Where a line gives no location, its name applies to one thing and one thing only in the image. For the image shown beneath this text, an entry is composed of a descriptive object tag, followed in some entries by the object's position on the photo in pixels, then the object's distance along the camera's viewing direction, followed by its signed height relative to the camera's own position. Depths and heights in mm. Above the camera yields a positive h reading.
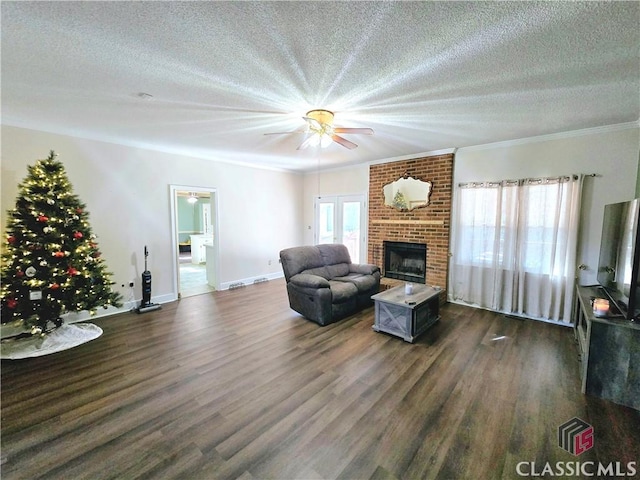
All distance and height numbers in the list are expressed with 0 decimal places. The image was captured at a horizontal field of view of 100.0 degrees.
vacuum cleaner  4242 -1220
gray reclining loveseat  3742 -974
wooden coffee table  3223 -1162
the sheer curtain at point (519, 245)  3582 -362
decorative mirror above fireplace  4906 +511
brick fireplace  4664 +58
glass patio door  6035 -60
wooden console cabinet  2143 -1145
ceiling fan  2779 +999
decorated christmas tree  2914 -436
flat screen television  2215 -333
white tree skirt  2871 -1436
